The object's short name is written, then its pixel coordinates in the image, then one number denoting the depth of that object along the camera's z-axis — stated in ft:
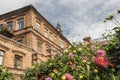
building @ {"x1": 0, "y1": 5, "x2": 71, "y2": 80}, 32.09
